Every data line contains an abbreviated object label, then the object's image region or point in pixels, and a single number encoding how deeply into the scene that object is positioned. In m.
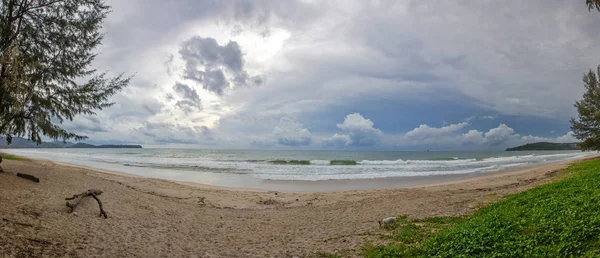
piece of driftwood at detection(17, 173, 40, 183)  12.61
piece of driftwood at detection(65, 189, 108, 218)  9.93
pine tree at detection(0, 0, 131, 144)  10.21
